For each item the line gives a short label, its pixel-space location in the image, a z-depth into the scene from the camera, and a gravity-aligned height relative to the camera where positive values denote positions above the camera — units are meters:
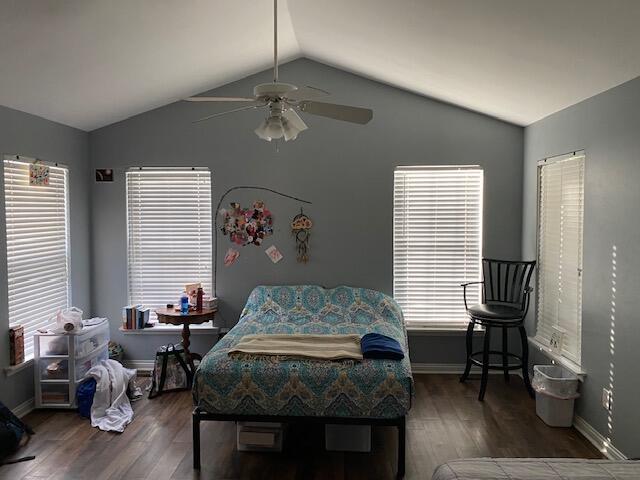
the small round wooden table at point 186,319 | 4.50 -0.80
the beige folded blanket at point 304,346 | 3.33 -0.81
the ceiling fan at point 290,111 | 2.73 +0.67
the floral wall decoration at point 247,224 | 4.99 +0.06
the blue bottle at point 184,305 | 4.59 -0.69
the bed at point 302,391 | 3.13 -1.01
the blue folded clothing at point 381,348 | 3.30 -0.79
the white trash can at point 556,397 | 3.69 -1.24
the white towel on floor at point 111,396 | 3.86 -1.37
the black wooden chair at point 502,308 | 4.30 -0.70
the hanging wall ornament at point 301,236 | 4.96 -0.06
